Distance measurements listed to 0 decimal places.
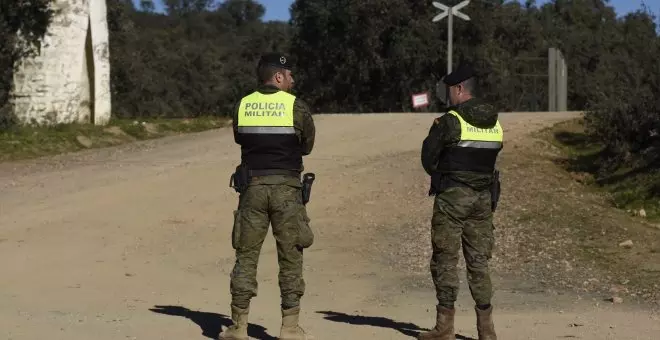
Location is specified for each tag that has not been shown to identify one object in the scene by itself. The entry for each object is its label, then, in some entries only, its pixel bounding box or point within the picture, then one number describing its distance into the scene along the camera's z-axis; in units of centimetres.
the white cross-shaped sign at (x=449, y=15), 3337
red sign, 3359
